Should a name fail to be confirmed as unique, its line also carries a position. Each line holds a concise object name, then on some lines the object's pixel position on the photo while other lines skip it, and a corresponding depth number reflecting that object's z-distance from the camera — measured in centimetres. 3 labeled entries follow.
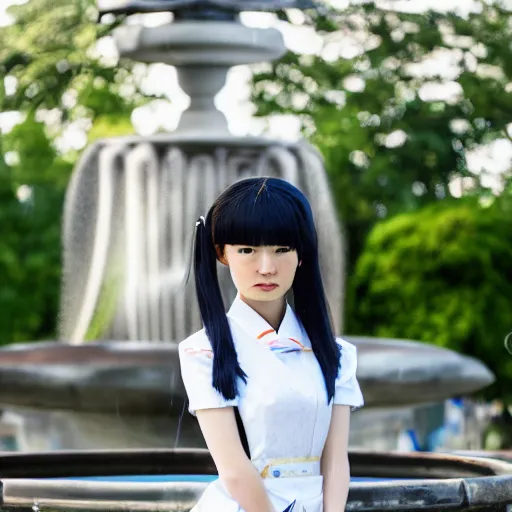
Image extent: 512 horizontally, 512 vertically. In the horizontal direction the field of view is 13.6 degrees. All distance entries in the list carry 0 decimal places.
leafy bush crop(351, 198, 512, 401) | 2364
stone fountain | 1168
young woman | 353
